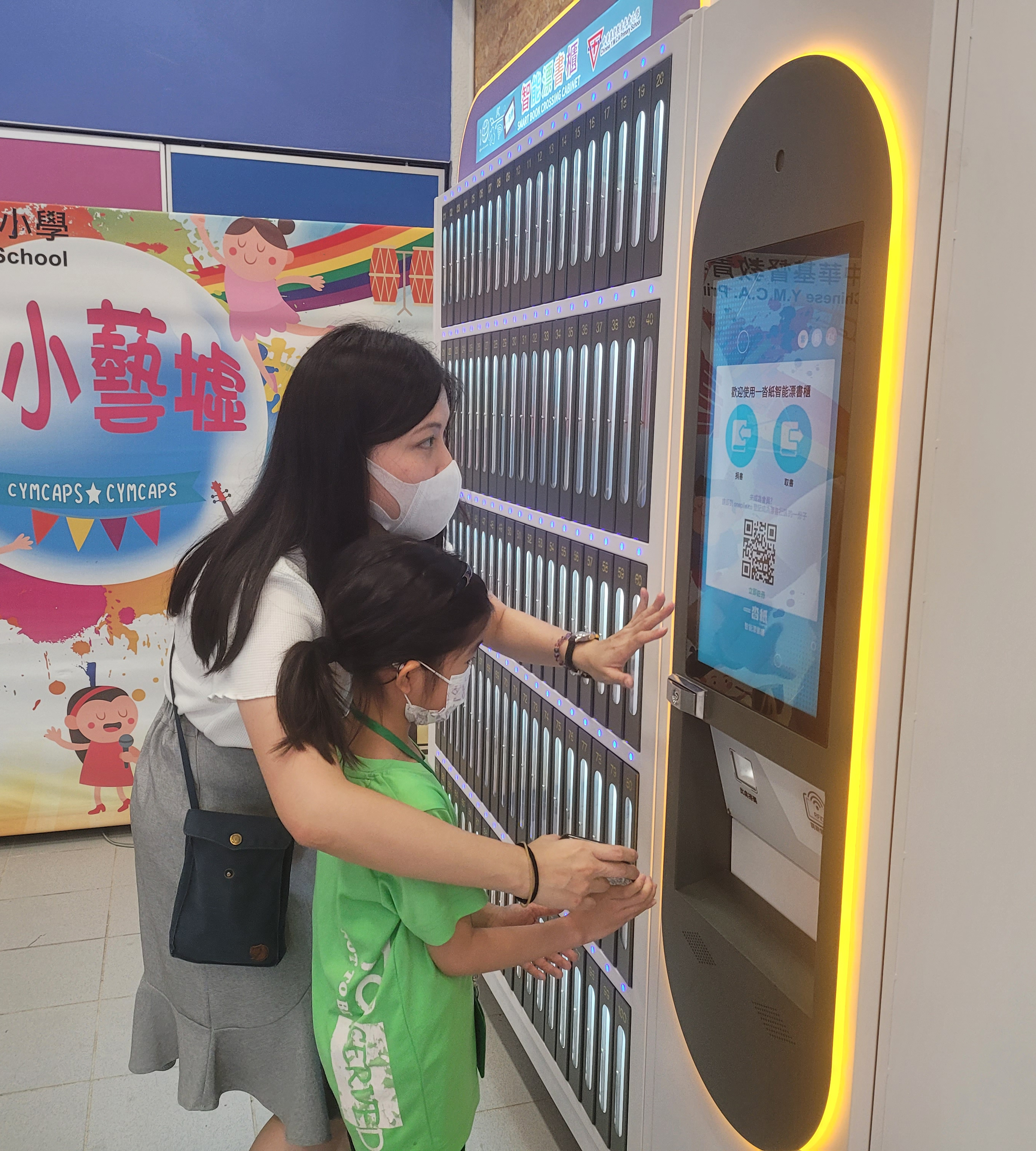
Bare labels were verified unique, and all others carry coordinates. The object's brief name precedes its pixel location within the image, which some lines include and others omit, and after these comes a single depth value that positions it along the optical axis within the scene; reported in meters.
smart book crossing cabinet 1.16
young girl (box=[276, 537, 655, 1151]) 1.32
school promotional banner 3.63
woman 1.28
